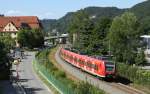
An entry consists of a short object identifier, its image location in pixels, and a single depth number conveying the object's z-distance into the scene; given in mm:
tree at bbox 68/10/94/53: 79689
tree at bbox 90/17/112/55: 63645
